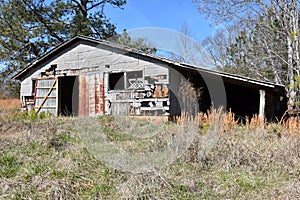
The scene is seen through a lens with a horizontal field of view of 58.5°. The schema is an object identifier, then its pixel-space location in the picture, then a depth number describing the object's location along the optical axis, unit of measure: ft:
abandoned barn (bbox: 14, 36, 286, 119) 32.19
